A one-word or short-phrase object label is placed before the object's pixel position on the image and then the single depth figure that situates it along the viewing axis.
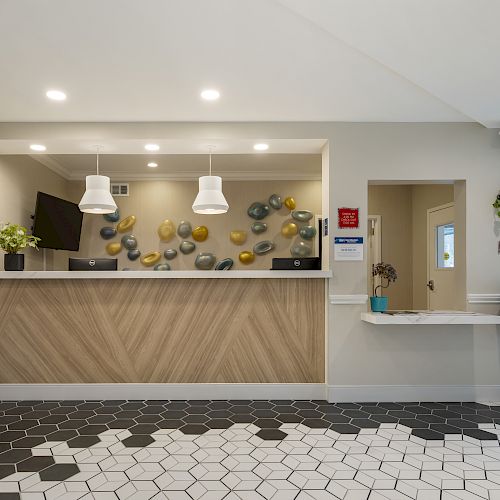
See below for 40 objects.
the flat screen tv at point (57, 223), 5.30
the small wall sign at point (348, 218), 4.13
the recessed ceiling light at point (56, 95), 3.59
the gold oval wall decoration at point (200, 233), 6.88
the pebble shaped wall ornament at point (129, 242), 6.90
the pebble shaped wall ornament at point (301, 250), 6.86
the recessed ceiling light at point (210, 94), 3.60
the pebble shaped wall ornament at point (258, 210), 6.90
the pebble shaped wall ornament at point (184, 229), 6.91
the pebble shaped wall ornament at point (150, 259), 6.85
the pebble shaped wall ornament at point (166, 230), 6.89
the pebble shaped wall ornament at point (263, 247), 6.88
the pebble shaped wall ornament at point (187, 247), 6.90
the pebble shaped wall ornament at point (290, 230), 6.90
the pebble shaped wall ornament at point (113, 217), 6.86
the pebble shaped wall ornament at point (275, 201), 6.93
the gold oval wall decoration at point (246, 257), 6.82
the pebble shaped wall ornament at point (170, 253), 6.91
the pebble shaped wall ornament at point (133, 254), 6.91
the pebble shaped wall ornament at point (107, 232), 6.90
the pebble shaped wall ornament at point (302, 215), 6.87
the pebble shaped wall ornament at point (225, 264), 6.41
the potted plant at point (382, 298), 4.00
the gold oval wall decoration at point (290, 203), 6.91
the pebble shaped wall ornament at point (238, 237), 6.89
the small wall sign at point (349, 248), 4.13
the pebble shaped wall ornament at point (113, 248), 6.92
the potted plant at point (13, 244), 4.12
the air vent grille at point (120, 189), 7.05
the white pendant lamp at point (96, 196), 4.13
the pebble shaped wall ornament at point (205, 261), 6.78
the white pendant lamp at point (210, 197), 4.19
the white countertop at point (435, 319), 3.72
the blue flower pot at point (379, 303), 4.00
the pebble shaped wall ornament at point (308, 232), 6.79
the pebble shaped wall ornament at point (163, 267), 6.38
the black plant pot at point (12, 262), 4.18
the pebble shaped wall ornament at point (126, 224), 6.92
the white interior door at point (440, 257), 5.70
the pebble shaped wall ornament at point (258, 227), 6.89
